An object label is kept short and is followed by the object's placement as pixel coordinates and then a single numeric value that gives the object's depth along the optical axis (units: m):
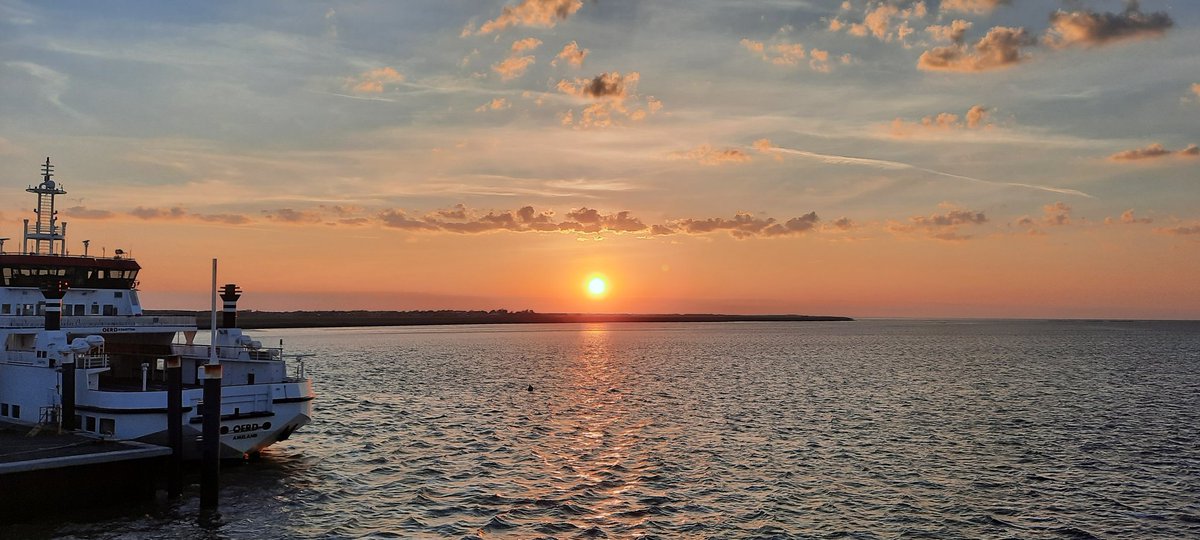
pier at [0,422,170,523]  26.55
